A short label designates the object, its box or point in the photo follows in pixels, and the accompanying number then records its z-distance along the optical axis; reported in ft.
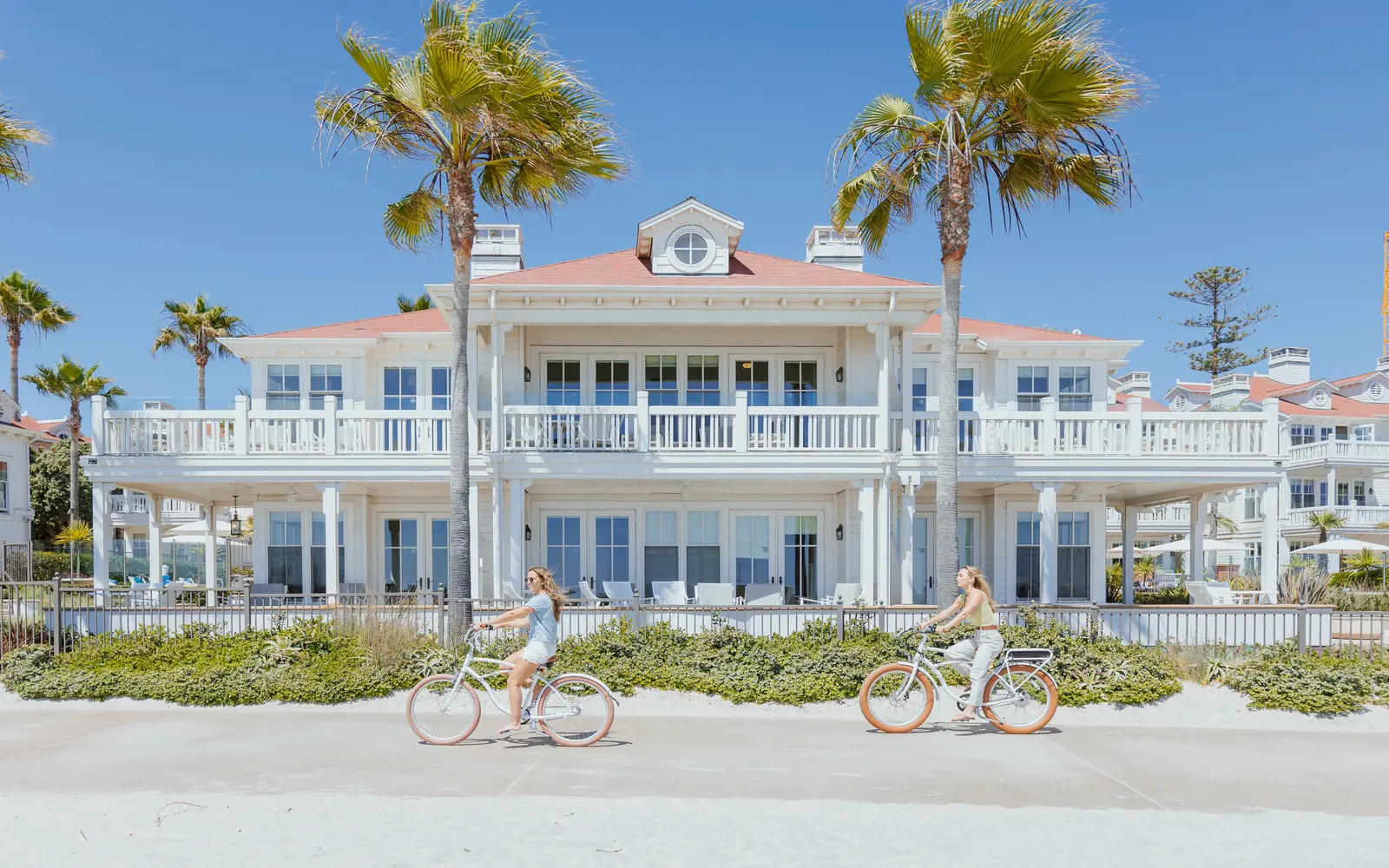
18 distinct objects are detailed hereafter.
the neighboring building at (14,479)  116.67
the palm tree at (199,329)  126.93
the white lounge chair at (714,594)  57.93
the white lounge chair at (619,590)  61.41
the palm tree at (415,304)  126.00
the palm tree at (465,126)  43.68
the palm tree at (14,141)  54.70
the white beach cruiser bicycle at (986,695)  34.37
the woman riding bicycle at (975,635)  33.53
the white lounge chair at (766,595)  58.29
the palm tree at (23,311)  133.90
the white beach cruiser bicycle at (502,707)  31.27
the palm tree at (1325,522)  134.92
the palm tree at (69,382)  136.87
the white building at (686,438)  57.98
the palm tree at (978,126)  43.42
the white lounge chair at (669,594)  59.11
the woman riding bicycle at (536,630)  30.94
